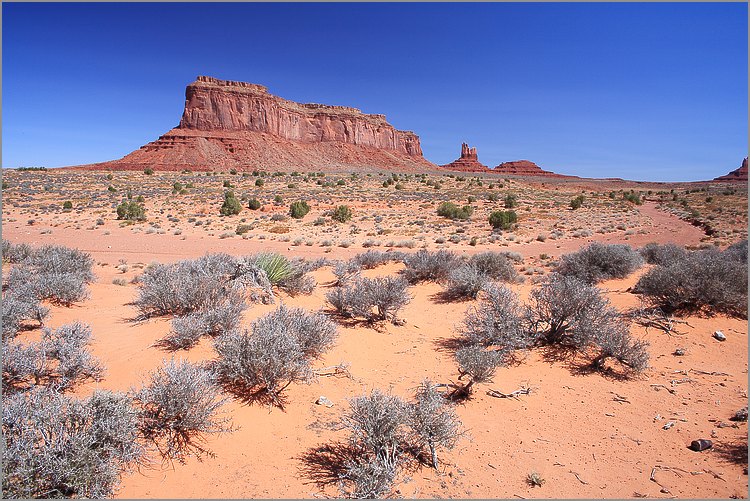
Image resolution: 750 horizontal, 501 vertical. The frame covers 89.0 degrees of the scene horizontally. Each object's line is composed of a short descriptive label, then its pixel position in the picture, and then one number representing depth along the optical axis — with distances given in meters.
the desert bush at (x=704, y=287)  7.02
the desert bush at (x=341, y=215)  24.73
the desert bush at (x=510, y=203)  34.59
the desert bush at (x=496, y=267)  10.13
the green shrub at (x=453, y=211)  26.97
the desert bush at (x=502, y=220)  22.70
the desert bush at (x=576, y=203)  35.94
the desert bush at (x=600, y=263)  10.10
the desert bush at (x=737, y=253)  10.03
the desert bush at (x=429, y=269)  10.22
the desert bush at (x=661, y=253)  10.53
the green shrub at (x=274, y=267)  8.66
